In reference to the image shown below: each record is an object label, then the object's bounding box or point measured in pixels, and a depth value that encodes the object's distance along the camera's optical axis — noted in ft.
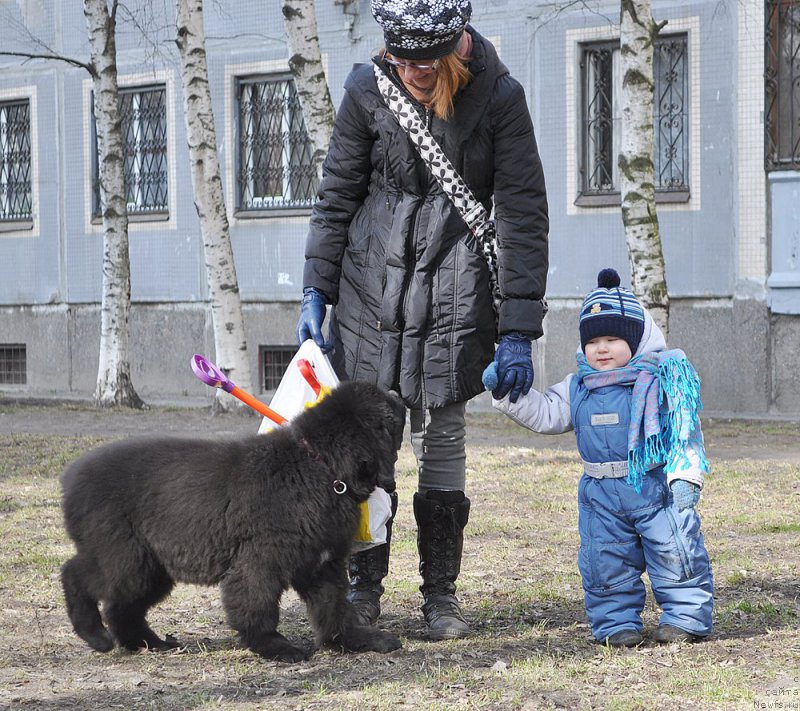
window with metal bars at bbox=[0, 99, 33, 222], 63.26
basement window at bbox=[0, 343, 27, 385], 63.52
